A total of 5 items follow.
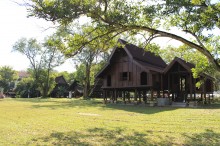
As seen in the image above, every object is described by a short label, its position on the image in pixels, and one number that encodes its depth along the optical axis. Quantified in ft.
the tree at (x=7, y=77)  199.50
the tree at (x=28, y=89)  166.73
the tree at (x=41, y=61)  141.51
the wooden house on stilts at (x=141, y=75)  65.86
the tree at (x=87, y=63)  123.29
